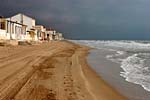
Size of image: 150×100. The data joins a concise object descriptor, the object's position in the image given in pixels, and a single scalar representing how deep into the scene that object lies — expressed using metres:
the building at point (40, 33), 62.04
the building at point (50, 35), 83.21
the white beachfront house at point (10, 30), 30.58
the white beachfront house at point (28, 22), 50.32
